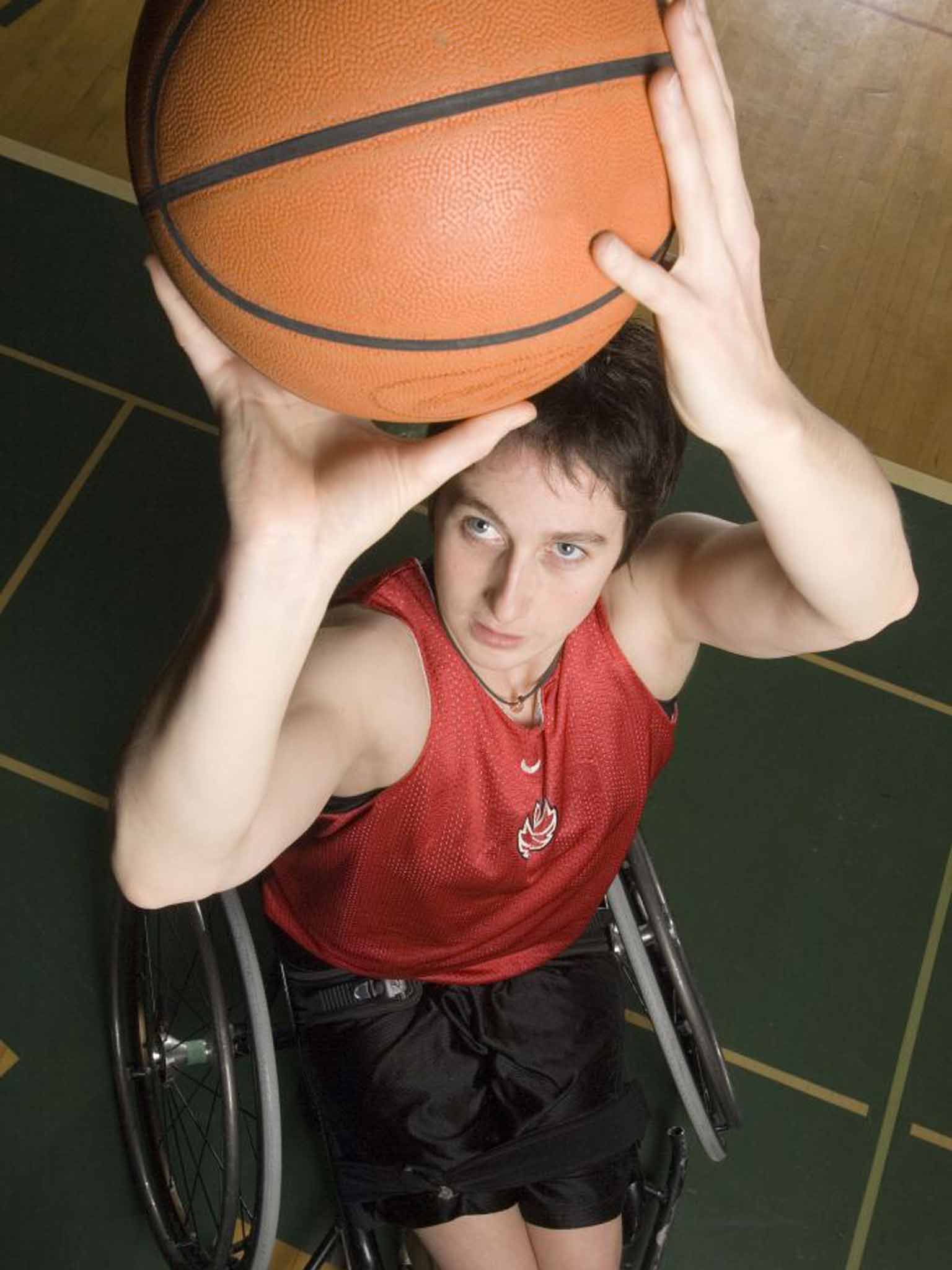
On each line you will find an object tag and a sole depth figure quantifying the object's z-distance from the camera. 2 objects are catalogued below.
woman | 1.49
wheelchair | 2.33
